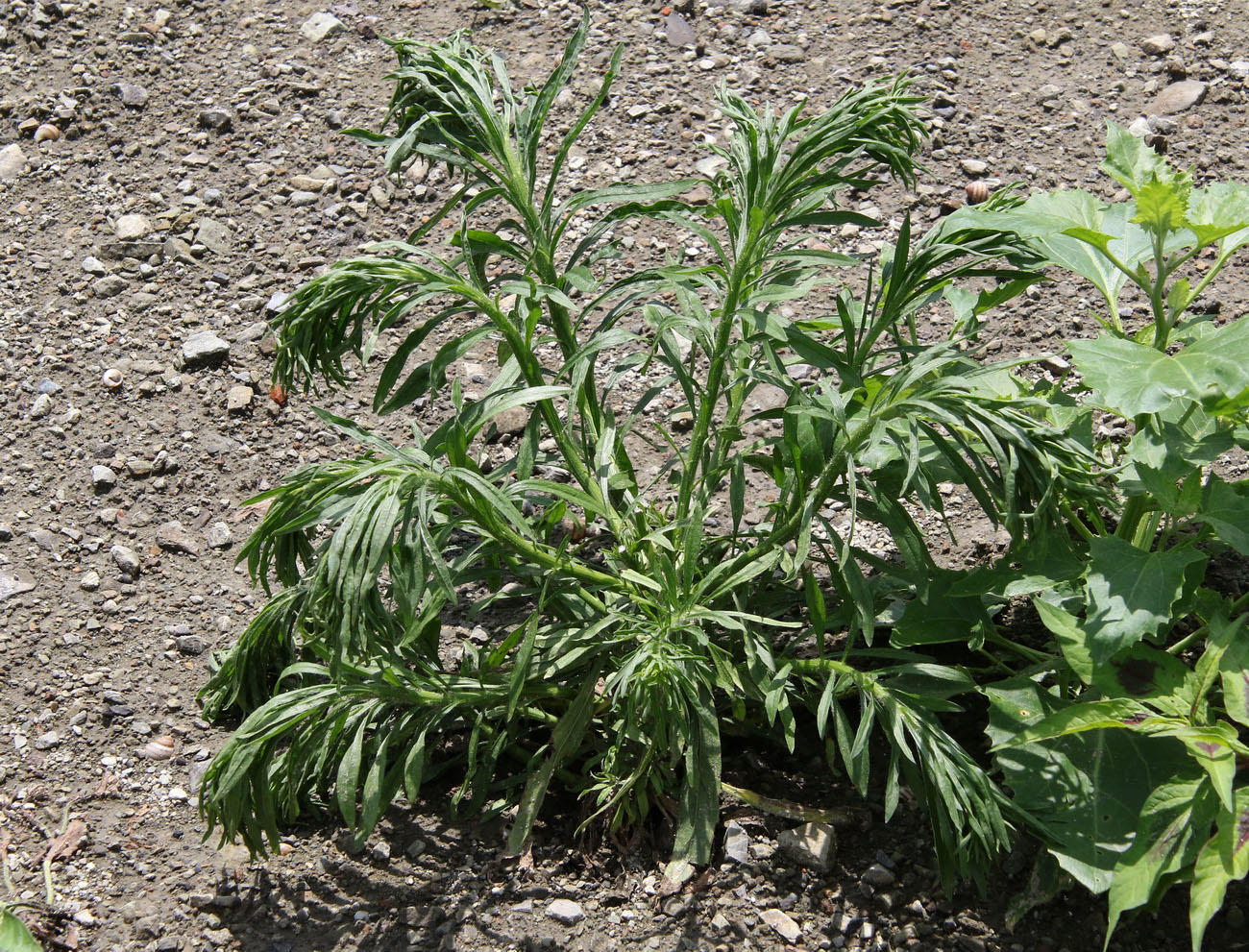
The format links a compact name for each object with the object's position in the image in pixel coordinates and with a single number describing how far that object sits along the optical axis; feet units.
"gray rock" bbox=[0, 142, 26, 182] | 13.14
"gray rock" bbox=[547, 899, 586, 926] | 7.28
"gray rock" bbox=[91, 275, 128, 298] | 11.84
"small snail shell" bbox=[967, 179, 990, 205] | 11.59
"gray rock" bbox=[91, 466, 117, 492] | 10.24
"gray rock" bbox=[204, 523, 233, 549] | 9.91
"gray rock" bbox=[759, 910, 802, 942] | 7.14
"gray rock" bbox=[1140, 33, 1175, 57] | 12.77
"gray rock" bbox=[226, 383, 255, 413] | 10.80
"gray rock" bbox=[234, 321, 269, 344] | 11.35
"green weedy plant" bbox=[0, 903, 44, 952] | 6.79
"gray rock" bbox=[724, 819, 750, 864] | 7.46
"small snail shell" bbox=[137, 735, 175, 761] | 8.52
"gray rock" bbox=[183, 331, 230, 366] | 11.14
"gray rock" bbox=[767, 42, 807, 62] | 13.26
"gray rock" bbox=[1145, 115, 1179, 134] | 11.93
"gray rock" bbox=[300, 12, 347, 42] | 14.19
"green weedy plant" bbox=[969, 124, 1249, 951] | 6.01
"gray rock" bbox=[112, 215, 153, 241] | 12.26
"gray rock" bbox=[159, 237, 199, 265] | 12.08
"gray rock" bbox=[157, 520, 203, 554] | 9.86
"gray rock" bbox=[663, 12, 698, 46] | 13.69
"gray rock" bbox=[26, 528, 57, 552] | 9.86
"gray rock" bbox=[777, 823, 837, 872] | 7.41
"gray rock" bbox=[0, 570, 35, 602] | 9.53
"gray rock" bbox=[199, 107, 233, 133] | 13.25
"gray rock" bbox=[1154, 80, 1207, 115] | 12.18
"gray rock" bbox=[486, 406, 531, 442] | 10.44
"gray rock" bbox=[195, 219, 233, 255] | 12.17
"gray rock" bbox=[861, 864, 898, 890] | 7.38
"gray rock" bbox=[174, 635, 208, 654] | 9.20
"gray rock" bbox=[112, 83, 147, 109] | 13.64
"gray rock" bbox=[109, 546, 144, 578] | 9.69
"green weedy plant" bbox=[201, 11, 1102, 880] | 6.51
